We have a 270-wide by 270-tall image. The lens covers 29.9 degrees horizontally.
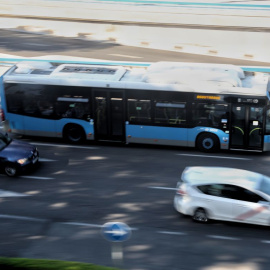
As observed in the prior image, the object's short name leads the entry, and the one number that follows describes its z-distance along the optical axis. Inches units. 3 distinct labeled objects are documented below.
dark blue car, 652.1
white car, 502.3
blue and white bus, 710.5
